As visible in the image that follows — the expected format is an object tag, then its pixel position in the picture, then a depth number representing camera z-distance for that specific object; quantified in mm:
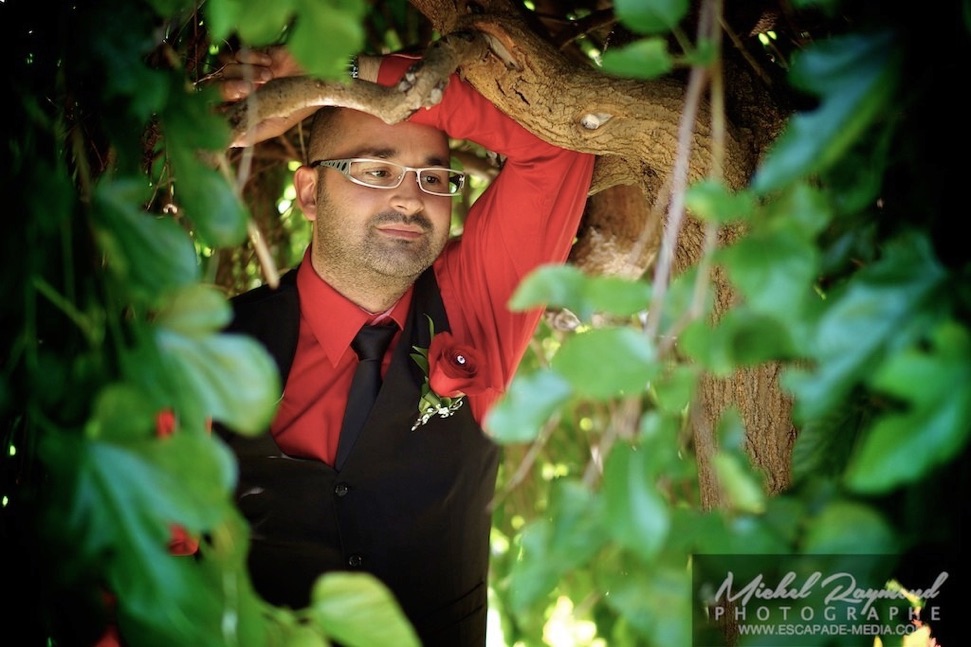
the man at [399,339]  1886
